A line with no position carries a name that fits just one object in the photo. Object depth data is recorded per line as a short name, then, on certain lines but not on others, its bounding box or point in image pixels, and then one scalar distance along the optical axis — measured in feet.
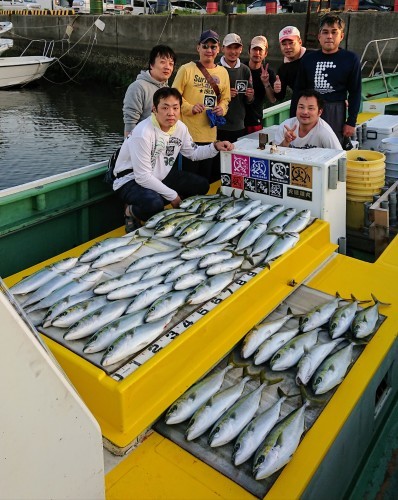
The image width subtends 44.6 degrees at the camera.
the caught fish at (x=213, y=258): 11.19
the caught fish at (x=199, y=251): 11.60
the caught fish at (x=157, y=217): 13.55
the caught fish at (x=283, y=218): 13.16
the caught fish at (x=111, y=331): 8.54
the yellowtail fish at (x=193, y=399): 8.23
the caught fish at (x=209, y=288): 9.87
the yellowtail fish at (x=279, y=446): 7.30
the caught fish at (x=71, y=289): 9.96
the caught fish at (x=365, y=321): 10.27
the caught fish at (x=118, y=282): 10.20
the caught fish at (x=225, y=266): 10.93
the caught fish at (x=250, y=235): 12.41
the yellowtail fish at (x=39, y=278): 10.64
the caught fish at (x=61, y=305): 9.39
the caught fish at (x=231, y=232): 12.69
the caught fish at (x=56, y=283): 10.30
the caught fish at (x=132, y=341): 8.25
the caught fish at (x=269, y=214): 13.30
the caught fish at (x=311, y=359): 9.16
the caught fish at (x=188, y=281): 10.30
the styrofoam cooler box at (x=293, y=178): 13.79
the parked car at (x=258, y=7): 86.74
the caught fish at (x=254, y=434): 7.52
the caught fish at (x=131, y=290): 9.98
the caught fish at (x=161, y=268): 10.84
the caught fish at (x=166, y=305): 9.27
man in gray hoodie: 16.80
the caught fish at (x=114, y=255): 11.55
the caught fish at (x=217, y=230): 12.77
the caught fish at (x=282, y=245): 11.72
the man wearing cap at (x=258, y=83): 20.01
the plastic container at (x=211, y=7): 85.51
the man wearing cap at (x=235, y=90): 18.98
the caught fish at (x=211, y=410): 8.00
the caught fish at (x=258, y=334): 9.82
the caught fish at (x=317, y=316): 10.50
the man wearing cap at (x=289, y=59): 19.48
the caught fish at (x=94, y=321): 8.89
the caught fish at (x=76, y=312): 9.26
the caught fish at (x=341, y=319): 10.36
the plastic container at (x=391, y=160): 18.49
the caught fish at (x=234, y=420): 7.84
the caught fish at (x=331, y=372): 8.91
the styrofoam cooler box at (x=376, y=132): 21.71
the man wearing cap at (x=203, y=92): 17.83
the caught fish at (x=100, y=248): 11.91
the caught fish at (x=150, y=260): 11.22
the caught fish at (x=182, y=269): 10.64
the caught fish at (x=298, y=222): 12.95
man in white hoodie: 14.55
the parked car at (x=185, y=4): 118.72
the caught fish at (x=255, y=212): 13.75
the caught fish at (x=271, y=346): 9.67
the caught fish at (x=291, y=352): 9.44
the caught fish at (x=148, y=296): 9.64
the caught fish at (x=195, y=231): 12.67
